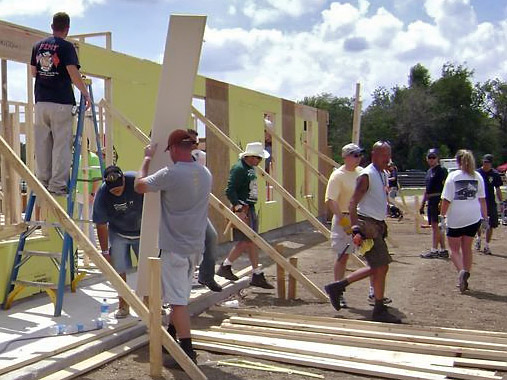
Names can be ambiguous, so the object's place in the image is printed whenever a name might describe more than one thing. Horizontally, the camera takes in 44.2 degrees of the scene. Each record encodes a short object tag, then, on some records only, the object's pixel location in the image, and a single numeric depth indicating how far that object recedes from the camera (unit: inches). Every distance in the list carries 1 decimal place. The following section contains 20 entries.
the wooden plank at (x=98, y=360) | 180.2
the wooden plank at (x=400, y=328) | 214.7
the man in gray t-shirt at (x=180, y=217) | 188.4
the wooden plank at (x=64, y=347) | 176.7
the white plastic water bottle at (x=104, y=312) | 228.5
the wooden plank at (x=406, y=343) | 197.3
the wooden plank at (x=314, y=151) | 501.7
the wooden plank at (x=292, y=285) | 290.7
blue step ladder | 233.0
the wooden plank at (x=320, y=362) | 182.1
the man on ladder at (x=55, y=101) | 231.3
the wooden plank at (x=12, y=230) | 230.1
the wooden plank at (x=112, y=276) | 174.1
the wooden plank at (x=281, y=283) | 294.7
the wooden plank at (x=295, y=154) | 437.4
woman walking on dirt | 310.0
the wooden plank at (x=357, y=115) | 516.7
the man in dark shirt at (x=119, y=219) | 229.9
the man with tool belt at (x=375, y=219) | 244.7
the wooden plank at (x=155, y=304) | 174.9
